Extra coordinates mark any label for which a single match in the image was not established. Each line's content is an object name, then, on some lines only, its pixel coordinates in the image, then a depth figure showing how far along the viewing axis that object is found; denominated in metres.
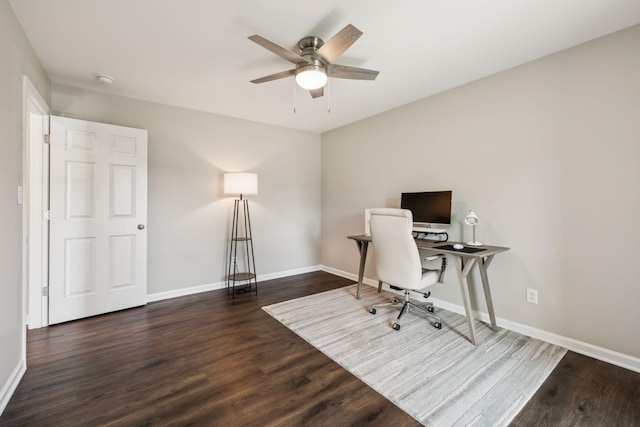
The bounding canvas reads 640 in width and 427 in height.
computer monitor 2.86
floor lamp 3.59
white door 2.72
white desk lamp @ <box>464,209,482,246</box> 2.59
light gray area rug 1.63
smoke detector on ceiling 2.68
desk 2.30
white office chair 2.47
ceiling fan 1.88
